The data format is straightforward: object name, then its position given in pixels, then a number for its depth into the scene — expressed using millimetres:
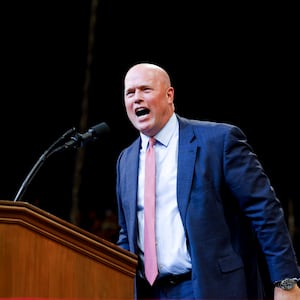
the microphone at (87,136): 4812
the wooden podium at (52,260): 3365
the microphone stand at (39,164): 4617
